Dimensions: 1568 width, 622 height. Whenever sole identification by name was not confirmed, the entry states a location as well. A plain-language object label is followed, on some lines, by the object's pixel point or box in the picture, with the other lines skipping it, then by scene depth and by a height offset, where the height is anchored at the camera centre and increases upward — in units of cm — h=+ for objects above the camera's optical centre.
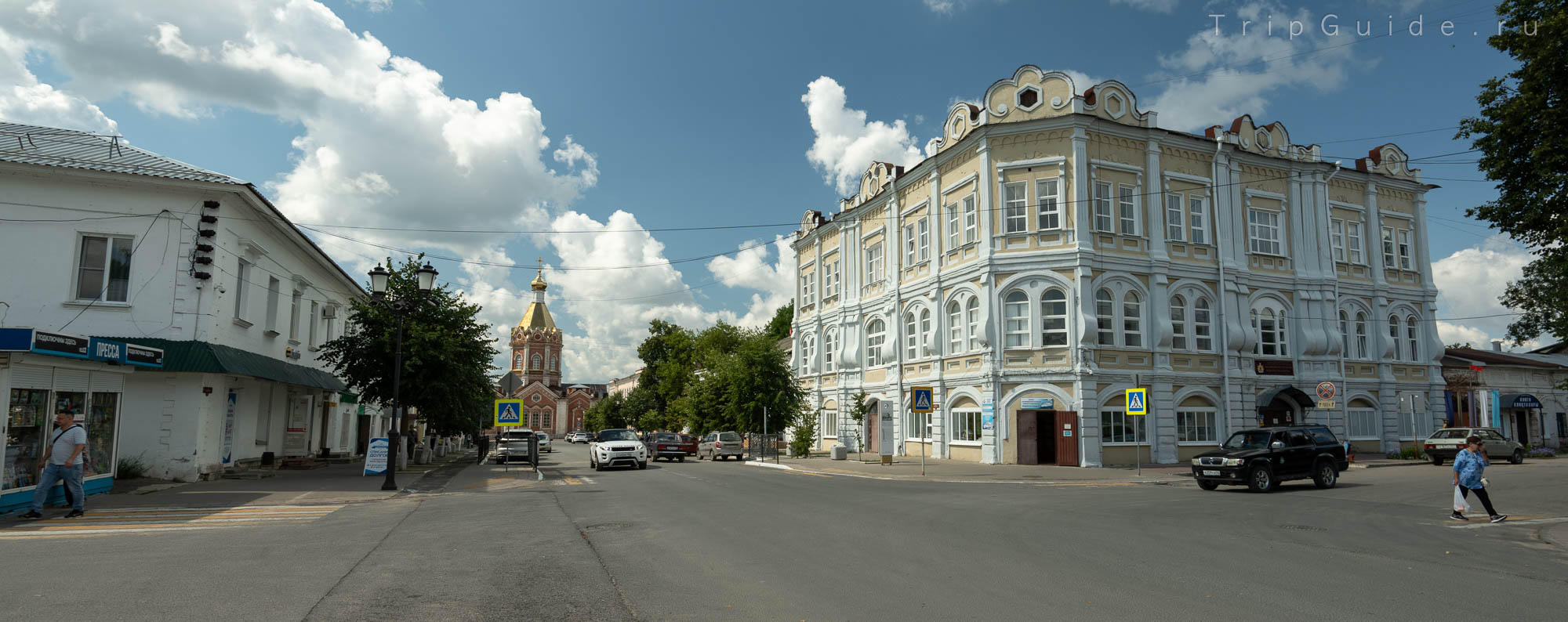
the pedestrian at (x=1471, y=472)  1350 -87
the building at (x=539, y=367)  11262 +523
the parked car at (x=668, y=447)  3919 -192
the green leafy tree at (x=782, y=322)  8631 +893
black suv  1920 -106
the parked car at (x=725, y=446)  4109 -191
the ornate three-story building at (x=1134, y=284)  3033 +517
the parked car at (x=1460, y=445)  2991 -98
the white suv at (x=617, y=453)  2986 -170
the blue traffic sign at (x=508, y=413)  2597 -28
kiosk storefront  1334 +2
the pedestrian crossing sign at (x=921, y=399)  2675 +36
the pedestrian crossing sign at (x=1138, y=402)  2442 +33
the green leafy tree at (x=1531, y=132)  1791 +646
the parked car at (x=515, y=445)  3562 -176
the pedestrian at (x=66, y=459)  1308 -97
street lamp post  1991 +251
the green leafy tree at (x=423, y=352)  2638 +163
